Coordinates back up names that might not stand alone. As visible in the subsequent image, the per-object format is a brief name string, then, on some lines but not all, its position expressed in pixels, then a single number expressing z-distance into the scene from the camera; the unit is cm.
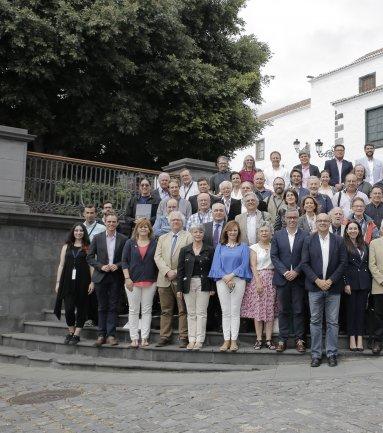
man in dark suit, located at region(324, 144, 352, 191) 1150
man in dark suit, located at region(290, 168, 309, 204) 1051
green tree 1551
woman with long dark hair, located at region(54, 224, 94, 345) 933
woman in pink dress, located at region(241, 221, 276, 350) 841
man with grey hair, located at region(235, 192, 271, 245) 904
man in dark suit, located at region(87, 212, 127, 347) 908
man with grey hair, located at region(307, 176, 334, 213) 972
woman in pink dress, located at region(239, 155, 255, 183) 1149
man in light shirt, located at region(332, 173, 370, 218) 1000
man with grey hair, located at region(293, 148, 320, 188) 1124
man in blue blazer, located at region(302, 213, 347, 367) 793
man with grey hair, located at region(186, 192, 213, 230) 955
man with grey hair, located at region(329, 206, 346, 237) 891
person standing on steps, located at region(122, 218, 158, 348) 889
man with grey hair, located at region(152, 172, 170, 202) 1095
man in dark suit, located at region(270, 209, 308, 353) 823
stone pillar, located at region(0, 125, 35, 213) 1140
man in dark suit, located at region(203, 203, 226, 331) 909
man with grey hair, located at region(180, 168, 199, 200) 1131
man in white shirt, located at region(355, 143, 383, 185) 1166
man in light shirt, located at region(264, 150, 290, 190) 1146
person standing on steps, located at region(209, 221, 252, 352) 835
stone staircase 820
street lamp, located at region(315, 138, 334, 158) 2527
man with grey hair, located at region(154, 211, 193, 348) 875
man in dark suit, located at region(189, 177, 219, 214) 1052
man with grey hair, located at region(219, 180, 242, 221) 995
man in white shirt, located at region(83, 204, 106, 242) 1012
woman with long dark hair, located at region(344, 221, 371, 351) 837
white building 3372
